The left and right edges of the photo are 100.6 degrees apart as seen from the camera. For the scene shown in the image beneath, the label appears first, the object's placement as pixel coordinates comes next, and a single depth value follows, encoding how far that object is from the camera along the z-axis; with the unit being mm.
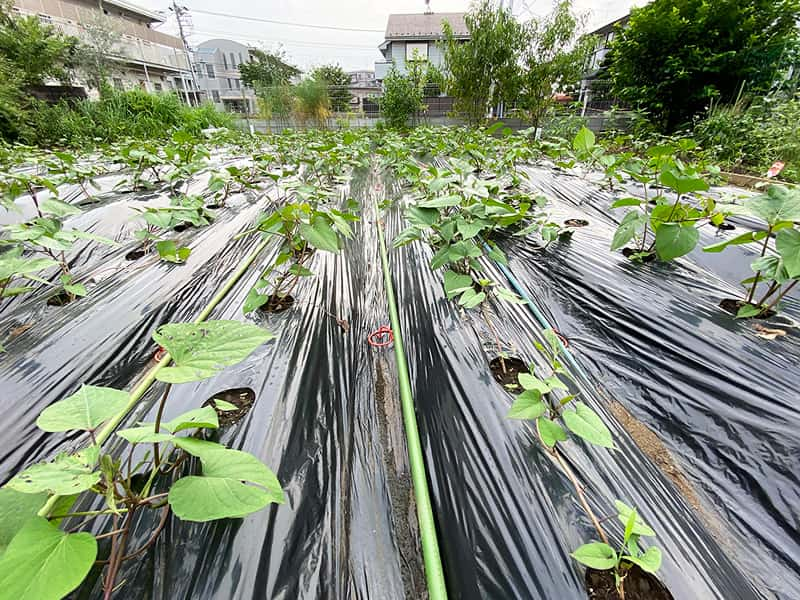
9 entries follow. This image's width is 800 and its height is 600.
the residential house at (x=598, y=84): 9492
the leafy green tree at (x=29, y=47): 8720
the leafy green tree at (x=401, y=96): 10195
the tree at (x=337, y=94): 12641
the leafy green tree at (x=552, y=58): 7793
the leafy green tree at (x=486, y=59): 7809
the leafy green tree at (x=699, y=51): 5426
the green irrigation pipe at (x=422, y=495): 627
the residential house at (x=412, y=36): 18406
